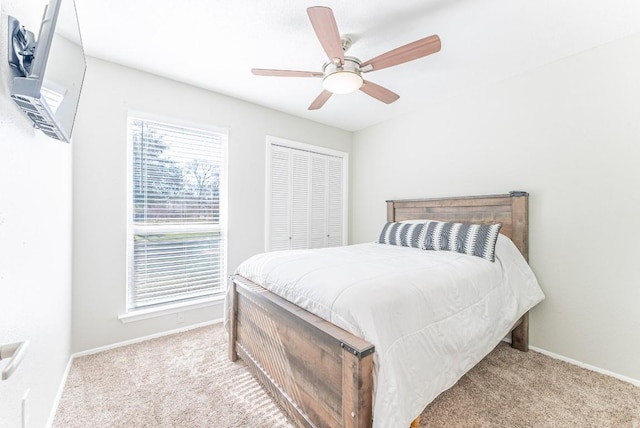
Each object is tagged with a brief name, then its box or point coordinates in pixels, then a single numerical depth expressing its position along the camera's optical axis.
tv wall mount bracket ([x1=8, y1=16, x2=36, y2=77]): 0.91
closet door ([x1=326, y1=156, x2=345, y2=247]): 4.21
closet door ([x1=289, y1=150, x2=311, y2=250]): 3.77
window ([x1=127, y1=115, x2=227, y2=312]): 2.62
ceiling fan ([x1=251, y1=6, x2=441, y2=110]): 1.52
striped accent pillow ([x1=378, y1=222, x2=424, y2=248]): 2.81
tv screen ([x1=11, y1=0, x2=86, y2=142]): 0.88
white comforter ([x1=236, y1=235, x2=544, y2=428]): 1.20
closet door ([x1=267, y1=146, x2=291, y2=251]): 3.54
